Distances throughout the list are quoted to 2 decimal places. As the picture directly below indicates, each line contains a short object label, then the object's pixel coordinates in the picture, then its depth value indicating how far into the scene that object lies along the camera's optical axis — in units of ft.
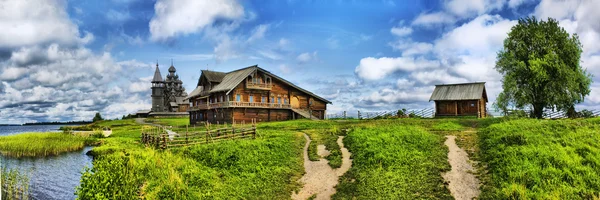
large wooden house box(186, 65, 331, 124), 162.09
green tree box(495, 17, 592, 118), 119.14
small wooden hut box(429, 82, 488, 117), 160.81
